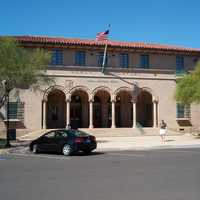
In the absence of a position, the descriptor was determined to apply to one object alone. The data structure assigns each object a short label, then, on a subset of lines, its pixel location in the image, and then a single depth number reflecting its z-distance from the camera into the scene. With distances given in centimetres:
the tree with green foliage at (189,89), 3140
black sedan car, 1973
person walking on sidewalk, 2714
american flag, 3725
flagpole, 3716
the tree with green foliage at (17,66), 2411
